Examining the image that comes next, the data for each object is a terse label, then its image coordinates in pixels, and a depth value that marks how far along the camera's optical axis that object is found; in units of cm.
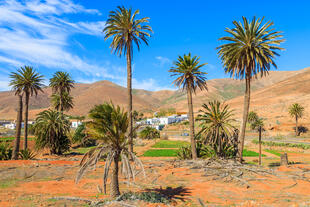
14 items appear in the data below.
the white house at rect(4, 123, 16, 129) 10031
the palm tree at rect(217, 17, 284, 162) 2017
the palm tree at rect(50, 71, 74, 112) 4234
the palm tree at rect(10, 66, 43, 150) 3169
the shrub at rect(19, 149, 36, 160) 2461
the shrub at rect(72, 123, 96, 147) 5225
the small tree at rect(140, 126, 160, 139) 6481
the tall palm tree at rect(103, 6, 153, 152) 2241
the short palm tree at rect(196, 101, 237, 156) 2088
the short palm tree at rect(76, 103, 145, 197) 1040
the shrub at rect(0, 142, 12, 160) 2378
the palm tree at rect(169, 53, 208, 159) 2250
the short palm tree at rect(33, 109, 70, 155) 2817
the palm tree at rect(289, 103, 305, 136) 5972
